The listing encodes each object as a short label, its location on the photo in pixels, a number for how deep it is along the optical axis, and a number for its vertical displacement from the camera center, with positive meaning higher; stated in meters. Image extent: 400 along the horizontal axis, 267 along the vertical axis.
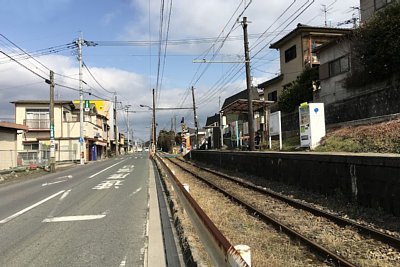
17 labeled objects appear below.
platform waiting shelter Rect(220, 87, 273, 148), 29.30 +2.10
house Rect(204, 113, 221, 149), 45.34 +1.10
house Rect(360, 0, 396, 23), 24.75 +8.85
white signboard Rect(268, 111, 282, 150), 23.48 +1.39
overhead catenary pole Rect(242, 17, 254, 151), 24.81 +3.37
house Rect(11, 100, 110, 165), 51.88 +3.29
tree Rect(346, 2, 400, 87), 20.17 +5.23
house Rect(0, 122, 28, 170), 30.13 +0.79
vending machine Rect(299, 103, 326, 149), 19.03 +1.04
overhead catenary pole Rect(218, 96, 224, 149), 38.76 +2.25
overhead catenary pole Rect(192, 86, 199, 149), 55.53 +4.43
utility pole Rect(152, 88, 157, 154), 69.97 +4.85
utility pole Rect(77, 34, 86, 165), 44.19 +4.19
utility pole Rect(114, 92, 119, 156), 90.44 +5.19
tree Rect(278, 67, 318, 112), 30.82 +4.35
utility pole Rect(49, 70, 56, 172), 32.22 +3.46
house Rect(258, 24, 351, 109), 34.59 +8.85
